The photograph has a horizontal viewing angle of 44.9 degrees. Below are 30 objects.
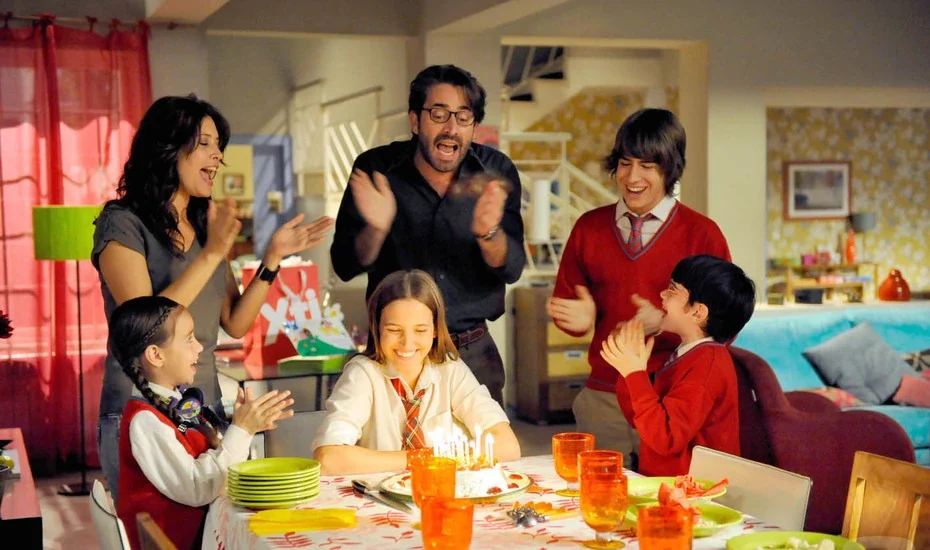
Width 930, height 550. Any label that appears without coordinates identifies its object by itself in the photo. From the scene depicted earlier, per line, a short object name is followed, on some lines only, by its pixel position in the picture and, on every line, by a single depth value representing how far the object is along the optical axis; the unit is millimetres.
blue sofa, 5336
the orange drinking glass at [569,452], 2209
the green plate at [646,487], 2116
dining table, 1901
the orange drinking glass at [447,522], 1725
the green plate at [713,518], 1896
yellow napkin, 1981
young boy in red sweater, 2553
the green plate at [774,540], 1791
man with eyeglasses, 2867
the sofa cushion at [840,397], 5410
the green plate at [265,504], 2127
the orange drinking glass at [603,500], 1819
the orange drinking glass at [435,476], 1953
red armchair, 4199
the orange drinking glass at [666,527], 1629
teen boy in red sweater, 2836
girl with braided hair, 2295
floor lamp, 5352
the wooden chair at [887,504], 2082
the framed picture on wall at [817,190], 9836
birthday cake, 2156
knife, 2132
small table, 2768
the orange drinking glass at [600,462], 1868
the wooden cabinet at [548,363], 6941
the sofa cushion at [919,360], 5852
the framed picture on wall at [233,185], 10453
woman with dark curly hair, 2523
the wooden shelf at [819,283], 9523
